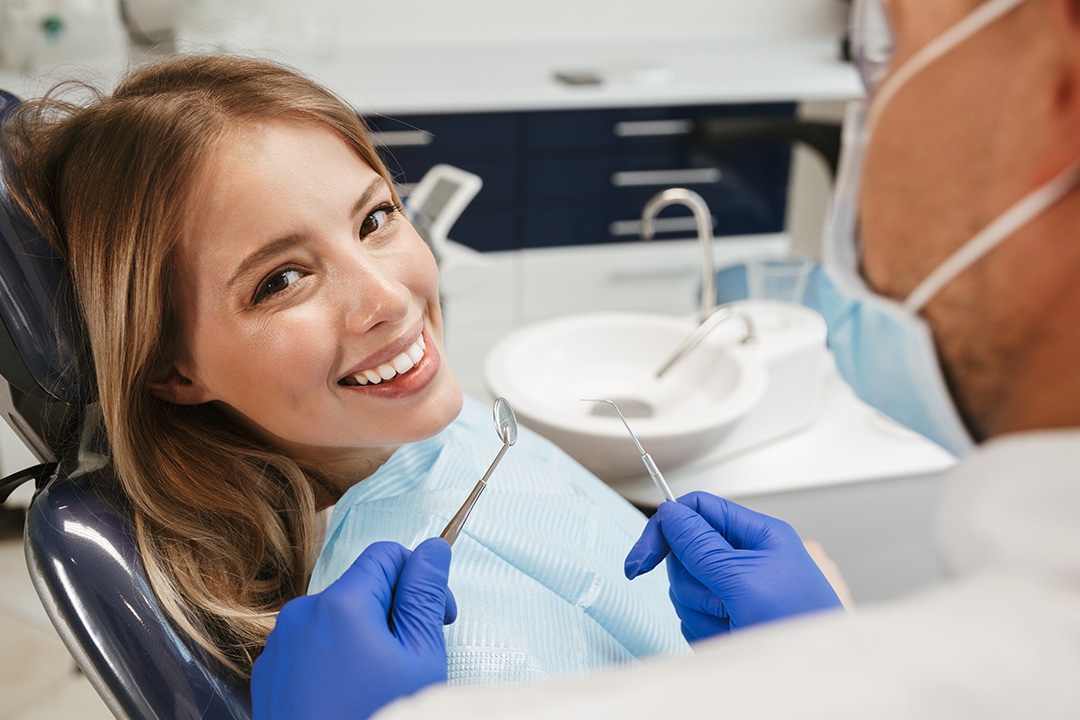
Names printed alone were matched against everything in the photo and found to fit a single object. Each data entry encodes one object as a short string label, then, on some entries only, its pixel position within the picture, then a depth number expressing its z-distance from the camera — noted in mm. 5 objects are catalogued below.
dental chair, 746
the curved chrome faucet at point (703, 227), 1401
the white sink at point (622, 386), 1202
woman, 793
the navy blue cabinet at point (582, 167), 2498
